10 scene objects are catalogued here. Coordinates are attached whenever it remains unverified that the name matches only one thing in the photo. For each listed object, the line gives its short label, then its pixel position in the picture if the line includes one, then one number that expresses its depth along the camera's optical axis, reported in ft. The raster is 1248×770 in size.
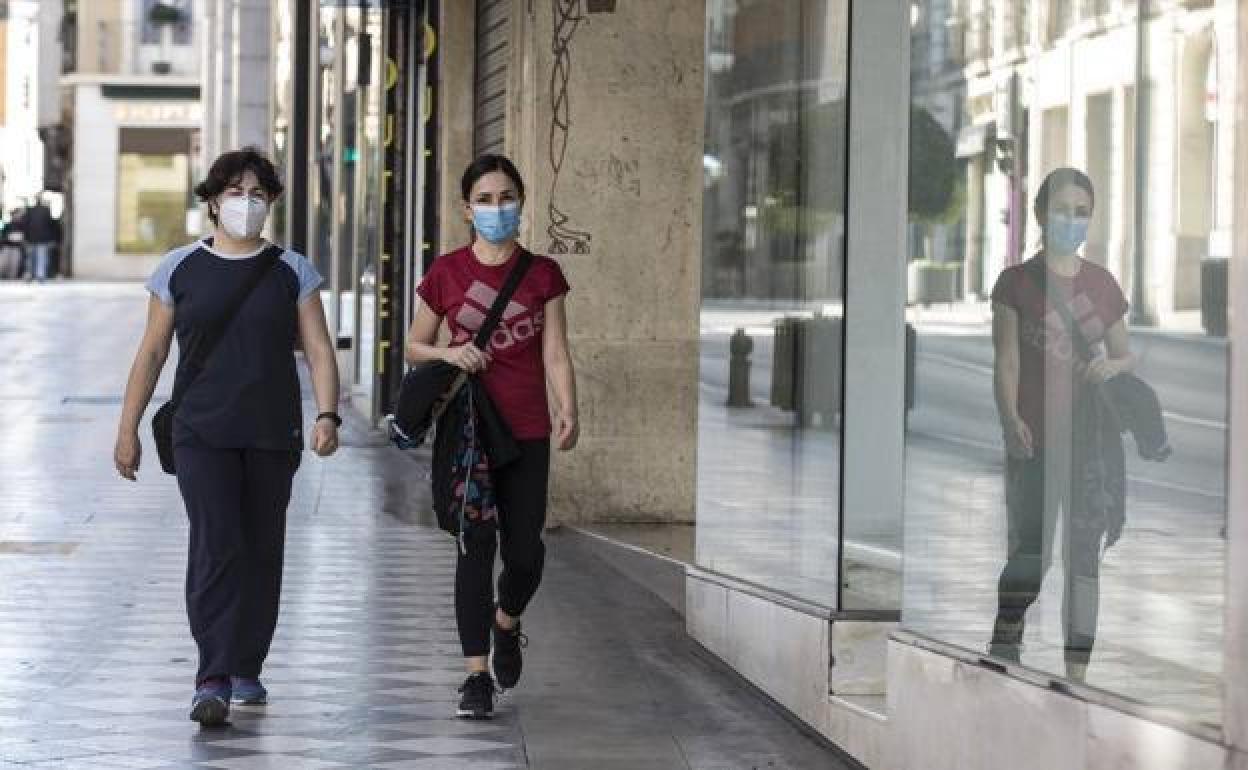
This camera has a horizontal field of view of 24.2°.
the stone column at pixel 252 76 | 163.53
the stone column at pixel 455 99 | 65.92
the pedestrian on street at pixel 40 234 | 196.03
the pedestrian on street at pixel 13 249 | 214.48
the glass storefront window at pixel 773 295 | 31.07
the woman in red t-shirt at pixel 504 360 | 29.32
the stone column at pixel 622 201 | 48.60
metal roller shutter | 59.77
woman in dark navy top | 29.25
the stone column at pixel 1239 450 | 19.20
